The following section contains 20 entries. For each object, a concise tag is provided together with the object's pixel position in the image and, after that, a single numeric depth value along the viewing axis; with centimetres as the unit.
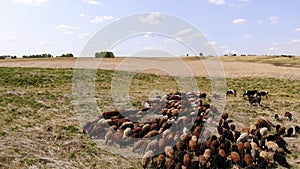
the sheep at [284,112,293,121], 1955
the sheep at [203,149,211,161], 1219
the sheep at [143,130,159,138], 1449
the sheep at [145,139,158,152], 1324
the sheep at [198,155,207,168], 1190
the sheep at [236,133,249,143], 1396
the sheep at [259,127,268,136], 1489
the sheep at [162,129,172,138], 1438
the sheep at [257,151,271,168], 1202
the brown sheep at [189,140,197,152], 1307
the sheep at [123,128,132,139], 1465
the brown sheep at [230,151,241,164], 1216
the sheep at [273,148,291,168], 1243
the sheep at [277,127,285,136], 1574
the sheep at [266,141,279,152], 1327
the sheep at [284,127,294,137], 1594
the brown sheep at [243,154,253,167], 1191
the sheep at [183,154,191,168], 1176
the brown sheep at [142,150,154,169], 1223
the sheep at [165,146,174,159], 1251
